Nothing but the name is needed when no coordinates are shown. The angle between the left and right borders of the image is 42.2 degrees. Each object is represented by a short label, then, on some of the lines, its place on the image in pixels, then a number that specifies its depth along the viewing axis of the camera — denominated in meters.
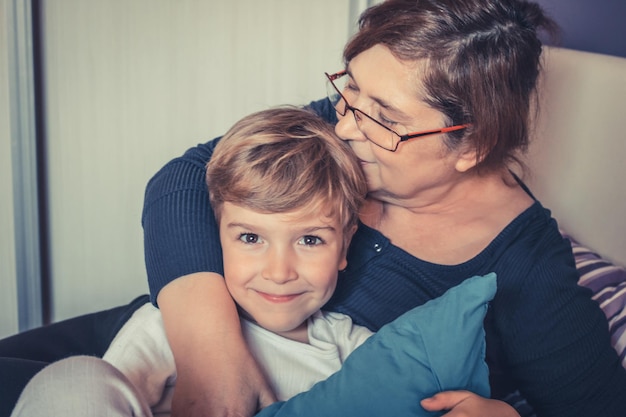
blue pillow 1.10
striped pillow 1.55
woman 1.31
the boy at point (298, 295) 1.11
